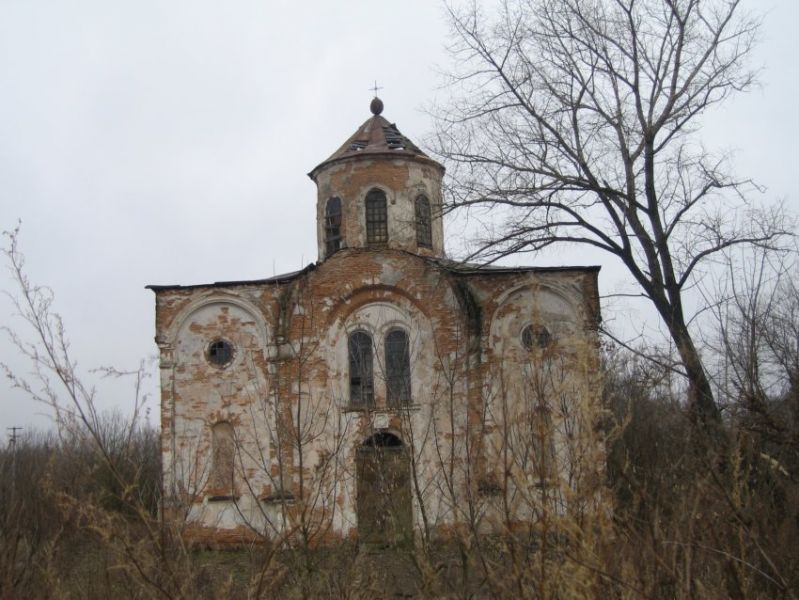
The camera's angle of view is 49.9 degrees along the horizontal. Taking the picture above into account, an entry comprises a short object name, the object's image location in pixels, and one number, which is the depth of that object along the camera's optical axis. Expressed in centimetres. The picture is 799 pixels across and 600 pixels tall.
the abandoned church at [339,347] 1847
